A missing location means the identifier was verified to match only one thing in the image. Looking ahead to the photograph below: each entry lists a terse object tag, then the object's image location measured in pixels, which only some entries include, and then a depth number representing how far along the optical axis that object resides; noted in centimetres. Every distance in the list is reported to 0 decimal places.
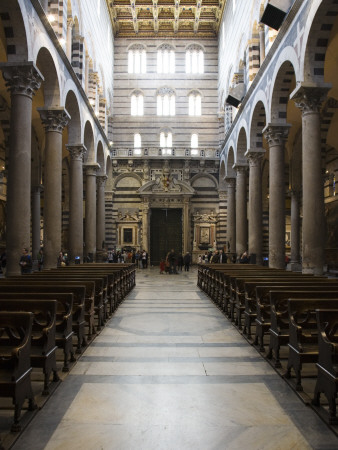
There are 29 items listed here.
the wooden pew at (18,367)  397
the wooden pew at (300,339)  514
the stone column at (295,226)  2802
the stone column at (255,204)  2145
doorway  3612
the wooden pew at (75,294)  690
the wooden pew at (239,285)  922
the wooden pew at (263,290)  737
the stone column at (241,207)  2580
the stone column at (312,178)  1359
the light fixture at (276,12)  1569
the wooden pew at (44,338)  496
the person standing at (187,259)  2845
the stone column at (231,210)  3170
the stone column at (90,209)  2652
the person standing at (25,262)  1297
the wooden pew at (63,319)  595
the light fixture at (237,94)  2492
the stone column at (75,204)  2189
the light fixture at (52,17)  1828
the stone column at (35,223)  2758
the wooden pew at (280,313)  618
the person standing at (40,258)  2131
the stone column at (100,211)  3139
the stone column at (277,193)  1803
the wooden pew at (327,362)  418
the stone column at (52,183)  1717
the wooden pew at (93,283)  820
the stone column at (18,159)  1305
